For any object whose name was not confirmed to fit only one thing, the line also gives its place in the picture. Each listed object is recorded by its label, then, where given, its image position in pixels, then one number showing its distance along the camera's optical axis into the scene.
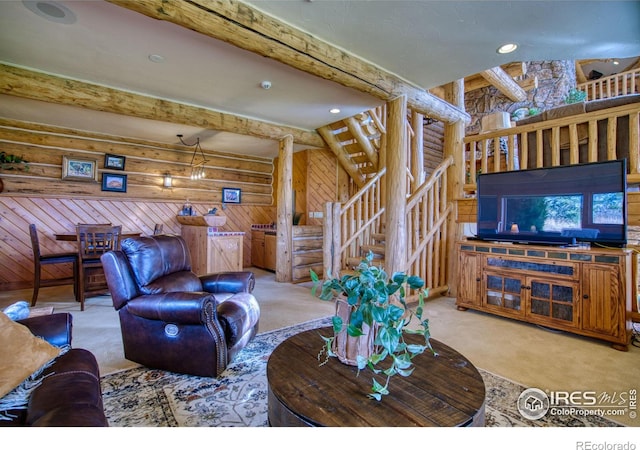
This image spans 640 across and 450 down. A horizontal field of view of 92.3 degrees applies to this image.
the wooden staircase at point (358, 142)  5.26
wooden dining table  3.93
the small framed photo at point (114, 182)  5.26
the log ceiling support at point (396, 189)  3.63
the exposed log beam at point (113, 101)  3.19
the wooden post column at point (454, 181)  4.20
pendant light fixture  6.04
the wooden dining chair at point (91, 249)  3.60
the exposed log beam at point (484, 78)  5.71
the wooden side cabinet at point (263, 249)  6.14
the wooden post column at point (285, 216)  5.20
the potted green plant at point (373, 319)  1.18
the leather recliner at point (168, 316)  1.95
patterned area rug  1.61
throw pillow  1.07
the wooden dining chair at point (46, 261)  3.56
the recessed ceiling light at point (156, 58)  2.97
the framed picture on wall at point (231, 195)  6.62
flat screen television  2.75
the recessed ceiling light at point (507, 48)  2.87
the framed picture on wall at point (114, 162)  5.27
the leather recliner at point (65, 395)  0.92
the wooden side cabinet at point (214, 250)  4.74
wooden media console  2.59
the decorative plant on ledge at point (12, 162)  4.46
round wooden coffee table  1.01
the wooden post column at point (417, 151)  5.42
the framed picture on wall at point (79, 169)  4.90
